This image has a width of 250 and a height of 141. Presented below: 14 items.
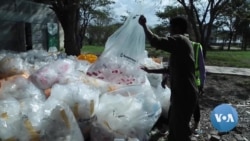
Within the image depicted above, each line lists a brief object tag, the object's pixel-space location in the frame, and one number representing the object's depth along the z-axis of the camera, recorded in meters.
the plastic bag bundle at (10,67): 2.24
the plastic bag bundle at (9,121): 1.51
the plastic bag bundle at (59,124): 1.54
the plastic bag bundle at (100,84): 2.07
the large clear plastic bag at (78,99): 1.73
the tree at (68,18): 6.41
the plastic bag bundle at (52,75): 2.05
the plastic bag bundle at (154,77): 2.50
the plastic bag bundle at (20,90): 1.87
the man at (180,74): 1.48
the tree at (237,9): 7.62
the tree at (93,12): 14.44
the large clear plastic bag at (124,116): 1.76
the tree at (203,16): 6.20
